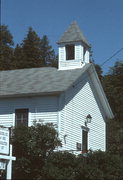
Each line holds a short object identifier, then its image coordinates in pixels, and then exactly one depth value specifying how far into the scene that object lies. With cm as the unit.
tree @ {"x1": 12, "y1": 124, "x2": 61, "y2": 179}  2628
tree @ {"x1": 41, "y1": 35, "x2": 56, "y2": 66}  7068
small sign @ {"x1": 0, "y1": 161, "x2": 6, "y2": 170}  1868
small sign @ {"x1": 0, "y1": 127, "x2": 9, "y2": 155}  1866
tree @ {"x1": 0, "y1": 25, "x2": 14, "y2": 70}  5986
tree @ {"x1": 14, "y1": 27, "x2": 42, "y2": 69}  6225
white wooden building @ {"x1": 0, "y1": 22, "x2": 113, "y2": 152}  2948
